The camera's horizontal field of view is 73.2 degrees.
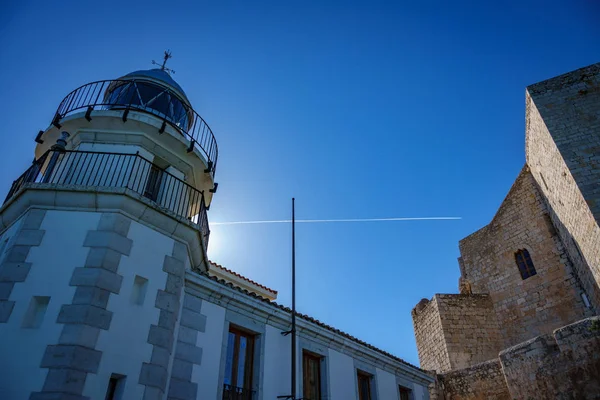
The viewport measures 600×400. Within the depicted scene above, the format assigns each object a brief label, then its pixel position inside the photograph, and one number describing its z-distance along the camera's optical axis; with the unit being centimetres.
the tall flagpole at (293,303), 782
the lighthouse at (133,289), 567
